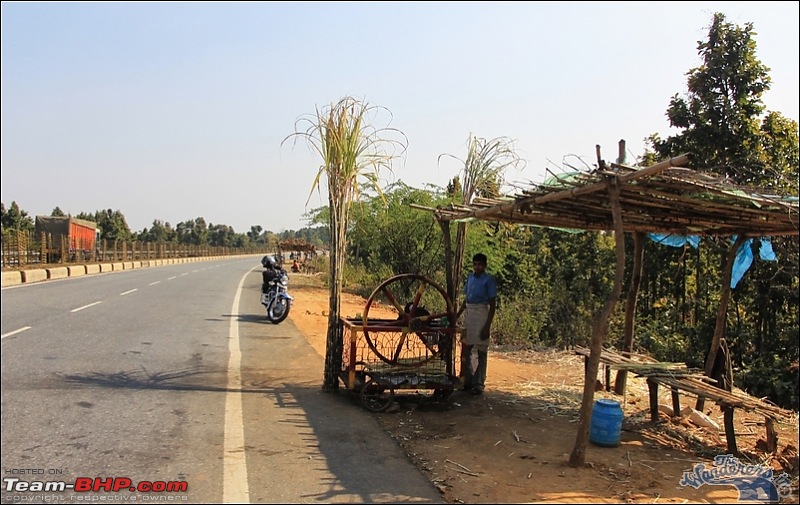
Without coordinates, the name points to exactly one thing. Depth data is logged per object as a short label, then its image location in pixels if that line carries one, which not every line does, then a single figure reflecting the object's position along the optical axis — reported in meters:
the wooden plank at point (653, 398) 6.78
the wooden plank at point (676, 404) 6.93
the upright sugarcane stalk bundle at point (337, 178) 7.60
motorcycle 14.00
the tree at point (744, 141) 12.51
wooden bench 5.54
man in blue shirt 7.71
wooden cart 6.93
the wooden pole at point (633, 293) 8.96
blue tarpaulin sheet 8.34
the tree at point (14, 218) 44.38
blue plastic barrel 5.75
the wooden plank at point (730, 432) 5.75
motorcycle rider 15.18
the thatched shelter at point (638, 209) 5.11
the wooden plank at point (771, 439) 5.68
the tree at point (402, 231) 19.11
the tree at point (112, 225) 61.94
